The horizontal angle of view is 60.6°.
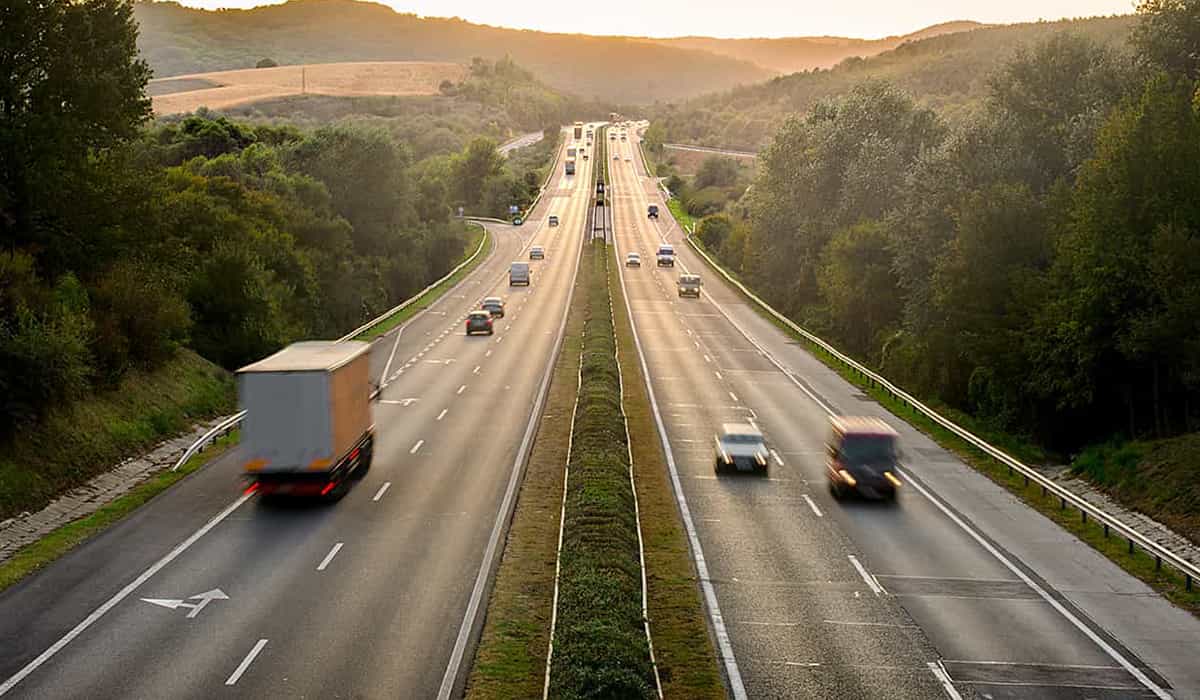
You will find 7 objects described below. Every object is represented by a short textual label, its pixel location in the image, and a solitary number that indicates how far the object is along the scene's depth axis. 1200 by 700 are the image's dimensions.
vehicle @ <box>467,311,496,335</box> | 65.38
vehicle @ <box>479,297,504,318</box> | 73.88
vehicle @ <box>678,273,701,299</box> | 86.75
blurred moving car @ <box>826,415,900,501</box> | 30.33
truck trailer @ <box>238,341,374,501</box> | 26.67
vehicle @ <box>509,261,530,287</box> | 92.00
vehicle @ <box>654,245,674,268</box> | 107.84
